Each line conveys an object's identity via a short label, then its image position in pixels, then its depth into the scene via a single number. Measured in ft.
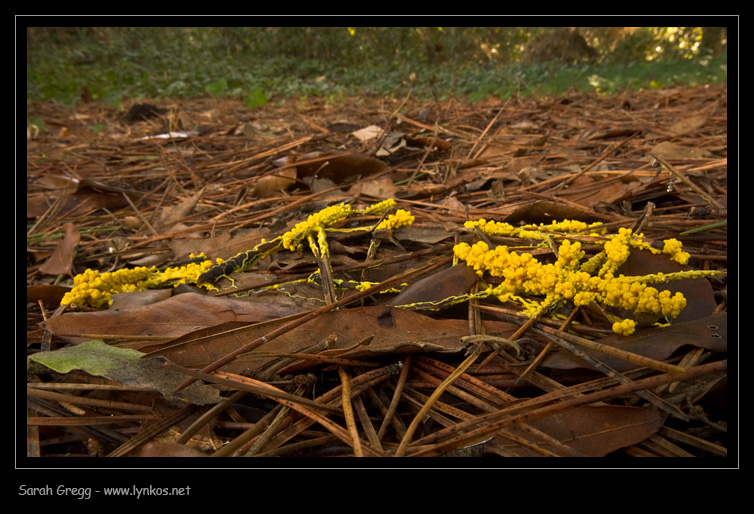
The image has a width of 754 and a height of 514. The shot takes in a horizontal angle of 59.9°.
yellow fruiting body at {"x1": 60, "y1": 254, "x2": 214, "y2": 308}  0.83
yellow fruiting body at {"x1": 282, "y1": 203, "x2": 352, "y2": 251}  0.90
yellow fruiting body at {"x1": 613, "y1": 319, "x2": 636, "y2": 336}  0.70
